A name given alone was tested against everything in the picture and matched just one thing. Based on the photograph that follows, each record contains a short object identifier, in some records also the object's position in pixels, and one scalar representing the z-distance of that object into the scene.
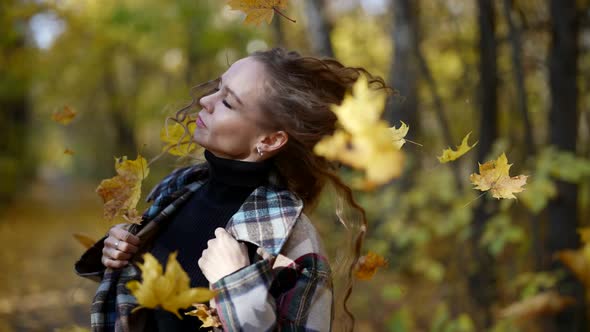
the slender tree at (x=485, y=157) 3.67
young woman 1.45
